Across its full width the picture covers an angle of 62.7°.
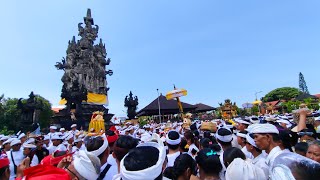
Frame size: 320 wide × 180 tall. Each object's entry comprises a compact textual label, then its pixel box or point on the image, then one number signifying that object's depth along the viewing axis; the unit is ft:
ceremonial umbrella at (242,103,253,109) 101.18
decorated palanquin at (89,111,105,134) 53.42
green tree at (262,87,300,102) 303.89
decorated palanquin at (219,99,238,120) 91.87
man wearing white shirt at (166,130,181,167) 17.21
